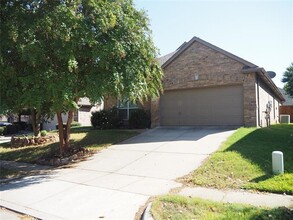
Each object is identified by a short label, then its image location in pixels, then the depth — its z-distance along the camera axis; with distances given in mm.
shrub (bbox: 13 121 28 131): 27594
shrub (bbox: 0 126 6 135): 25661
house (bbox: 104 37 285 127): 14672
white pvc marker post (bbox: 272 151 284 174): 7126
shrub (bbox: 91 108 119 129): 18078
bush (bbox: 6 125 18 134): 26256
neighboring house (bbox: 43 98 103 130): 29062
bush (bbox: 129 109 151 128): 17141
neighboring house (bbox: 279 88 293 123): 30516
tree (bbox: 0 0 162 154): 8469
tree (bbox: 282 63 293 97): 35522
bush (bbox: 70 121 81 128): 26916
